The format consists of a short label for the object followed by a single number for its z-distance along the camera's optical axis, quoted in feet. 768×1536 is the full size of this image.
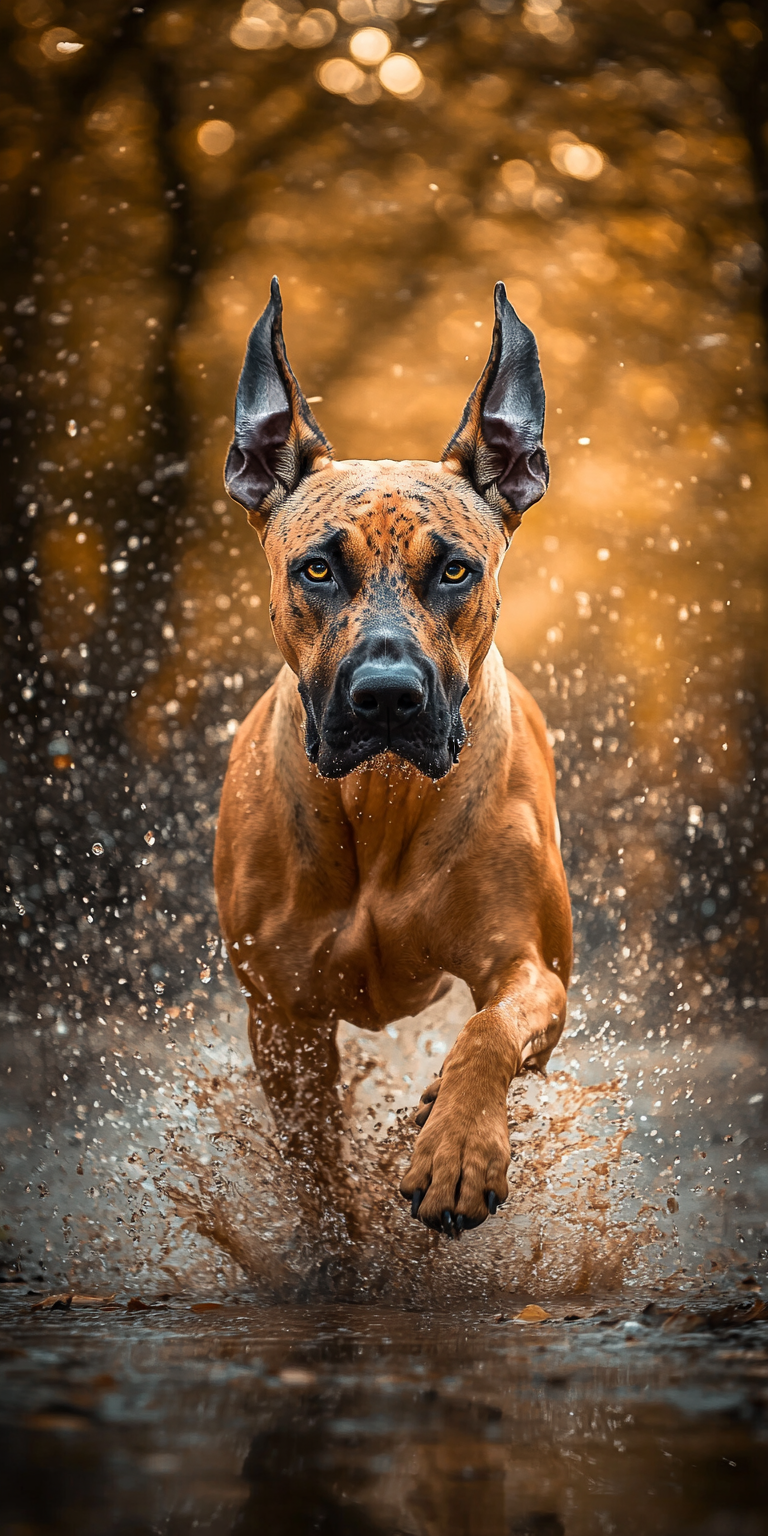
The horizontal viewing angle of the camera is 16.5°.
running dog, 19.52
